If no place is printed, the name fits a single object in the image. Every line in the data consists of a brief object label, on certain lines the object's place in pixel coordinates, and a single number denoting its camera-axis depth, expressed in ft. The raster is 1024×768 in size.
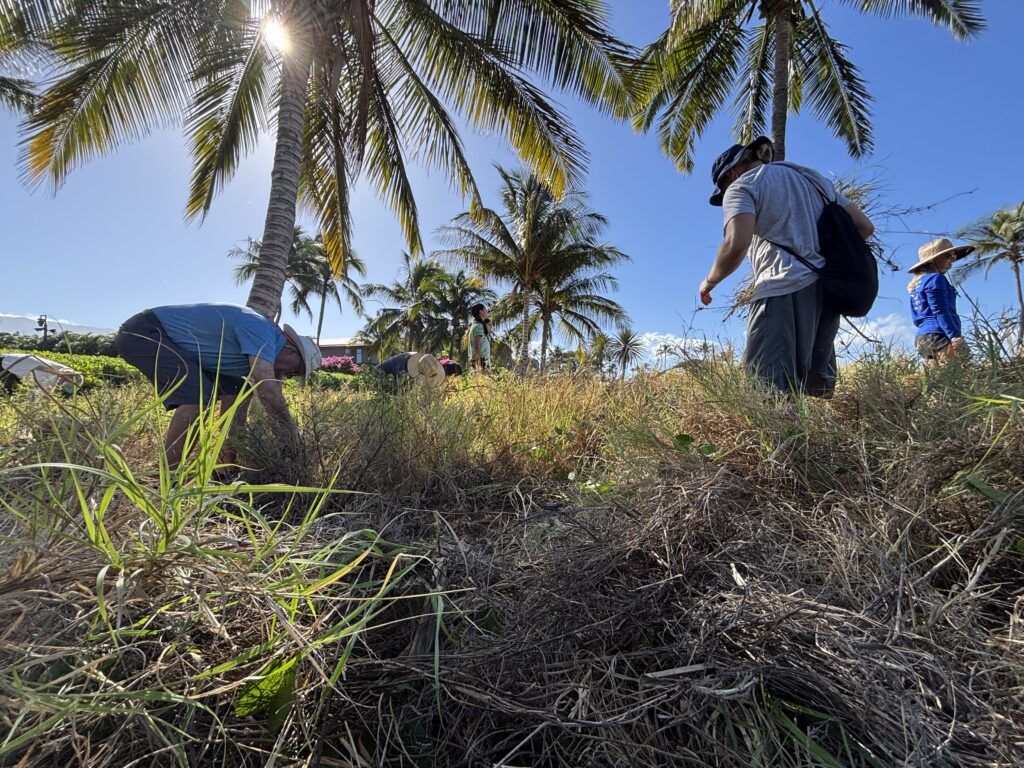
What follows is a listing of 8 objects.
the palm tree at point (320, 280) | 93.86
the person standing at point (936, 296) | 8.91
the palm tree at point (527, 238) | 53.72
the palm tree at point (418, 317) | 83.82
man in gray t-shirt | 6.22
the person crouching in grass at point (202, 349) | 7.48
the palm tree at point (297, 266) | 89.86
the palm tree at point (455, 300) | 85.51
